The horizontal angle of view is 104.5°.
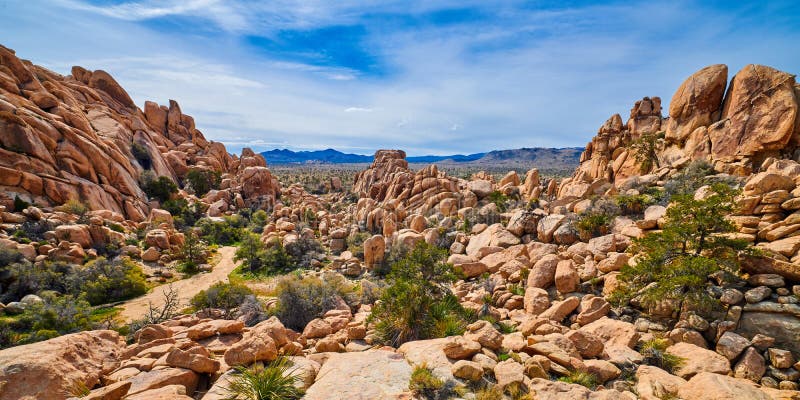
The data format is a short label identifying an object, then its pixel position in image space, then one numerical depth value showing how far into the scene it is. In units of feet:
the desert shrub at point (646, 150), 96.22
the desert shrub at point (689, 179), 70.23
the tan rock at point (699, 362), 27.14
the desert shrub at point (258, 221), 149.32
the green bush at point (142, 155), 160.66
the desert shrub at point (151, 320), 46.73
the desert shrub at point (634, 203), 67.77
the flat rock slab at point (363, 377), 23.39
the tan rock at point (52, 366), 20.83
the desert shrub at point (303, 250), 106.42
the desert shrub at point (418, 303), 37.04
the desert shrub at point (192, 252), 98.37
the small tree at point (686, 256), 33.55
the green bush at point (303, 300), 50.49
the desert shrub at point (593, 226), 62.34
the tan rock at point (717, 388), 21.56
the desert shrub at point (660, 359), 28.14
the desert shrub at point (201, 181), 189.19
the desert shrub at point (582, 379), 24.52
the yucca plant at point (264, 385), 22.08
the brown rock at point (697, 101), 84.64
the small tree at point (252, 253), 102.83
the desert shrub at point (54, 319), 46.34
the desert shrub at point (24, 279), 63.05
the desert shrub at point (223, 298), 58.54
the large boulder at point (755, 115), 69.26
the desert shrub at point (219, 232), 130.62
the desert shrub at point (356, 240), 111.75
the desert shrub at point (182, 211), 137.90
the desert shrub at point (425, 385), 23.50
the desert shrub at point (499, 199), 110.93
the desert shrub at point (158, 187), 148.66
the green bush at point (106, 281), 68.18
